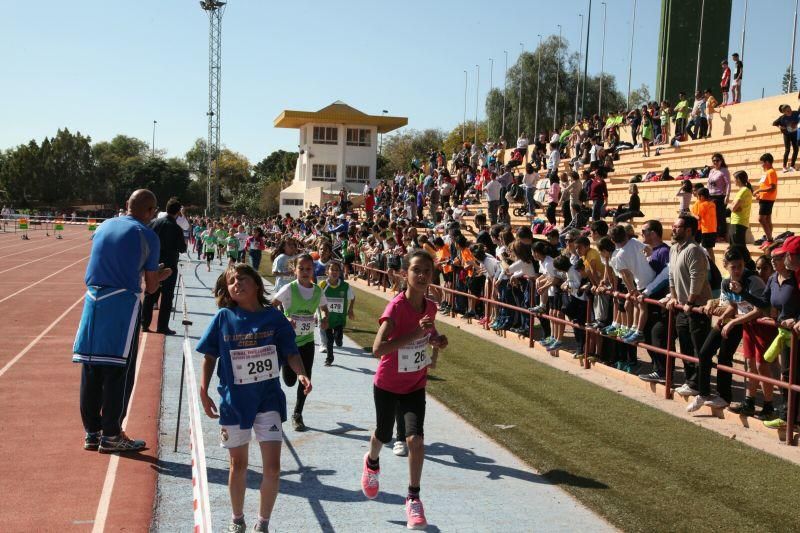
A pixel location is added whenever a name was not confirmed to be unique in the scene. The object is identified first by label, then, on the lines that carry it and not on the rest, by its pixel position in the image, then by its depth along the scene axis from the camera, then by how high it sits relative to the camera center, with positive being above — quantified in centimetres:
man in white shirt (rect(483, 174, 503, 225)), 2483 +55
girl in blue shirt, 532 -113
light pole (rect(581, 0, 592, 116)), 4386 +1023
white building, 7425 +533
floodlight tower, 7294 +1333
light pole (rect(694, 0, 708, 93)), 3392 +761
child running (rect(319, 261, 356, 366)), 1170 -134
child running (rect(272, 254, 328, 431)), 860 -110
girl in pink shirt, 610 -114
